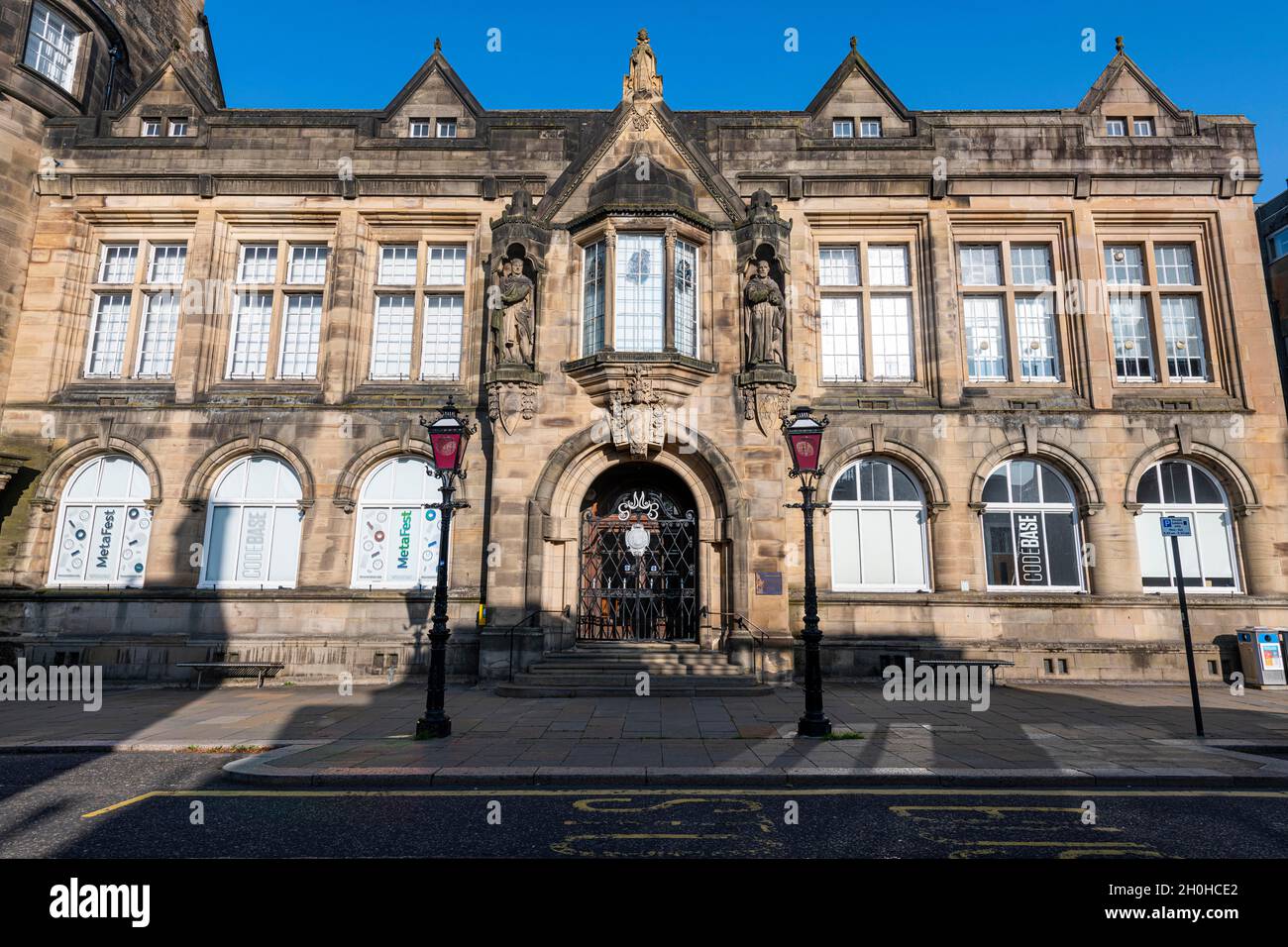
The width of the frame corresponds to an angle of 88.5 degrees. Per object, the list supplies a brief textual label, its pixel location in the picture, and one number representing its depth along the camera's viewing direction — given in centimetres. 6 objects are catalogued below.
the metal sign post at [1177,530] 971
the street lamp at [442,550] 909
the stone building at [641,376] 1438
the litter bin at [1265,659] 1392
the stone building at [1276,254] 2233
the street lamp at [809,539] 903
